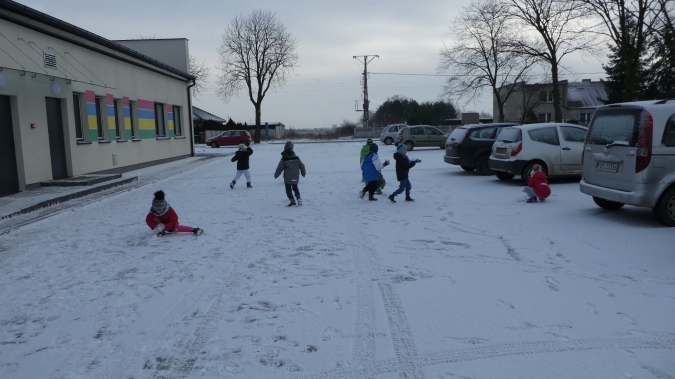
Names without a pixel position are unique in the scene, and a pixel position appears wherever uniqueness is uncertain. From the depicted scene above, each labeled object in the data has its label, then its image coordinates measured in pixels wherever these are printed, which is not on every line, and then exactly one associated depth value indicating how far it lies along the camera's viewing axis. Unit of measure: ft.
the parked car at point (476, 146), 54.85
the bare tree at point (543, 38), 110.63
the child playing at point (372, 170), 39.24
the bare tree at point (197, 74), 214.90
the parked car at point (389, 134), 135.13
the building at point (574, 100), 214.59
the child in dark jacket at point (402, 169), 38.93
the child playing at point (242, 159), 49.08
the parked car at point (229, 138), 152.35
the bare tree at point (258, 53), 183.62
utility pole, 215.31
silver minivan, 26.78
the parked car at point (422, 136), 108.47
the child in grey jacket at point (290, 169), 38.50
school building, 43.91
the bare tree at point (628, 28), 71.15
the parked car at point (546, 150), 44.11
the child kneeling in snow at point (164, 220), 28.68
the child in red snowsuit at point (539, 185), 36.24
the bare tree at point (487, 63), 140.56
